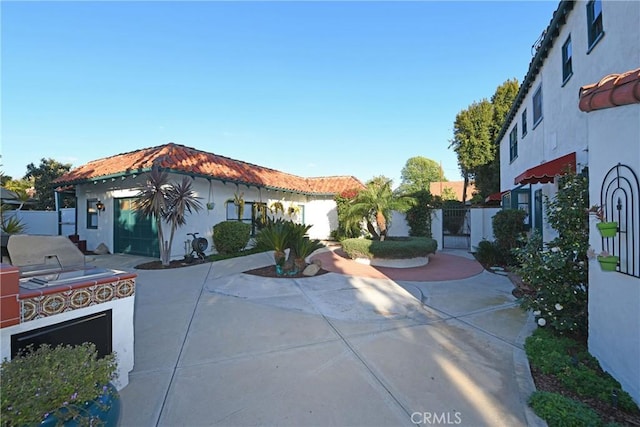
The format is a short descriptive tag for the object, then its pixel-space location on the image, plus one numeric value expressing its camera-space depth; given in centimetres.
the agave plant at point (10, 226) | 1111
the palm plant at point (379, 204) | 1155
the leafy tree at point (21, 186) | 1529
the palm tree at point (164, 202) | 997
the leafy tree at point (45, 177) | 2078
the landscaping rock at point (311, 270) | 871
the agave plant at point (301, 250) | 897
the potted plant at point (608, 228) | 285
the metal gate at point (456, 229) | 1633
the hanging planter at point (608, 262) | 285
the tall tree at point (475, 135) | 2564
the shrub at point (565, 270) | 413
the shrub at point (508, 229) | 990
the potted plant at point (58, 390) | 168
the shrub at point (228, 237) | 1278
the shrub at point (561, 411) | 238
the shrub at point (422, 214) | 1530
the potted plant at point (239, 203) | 1441
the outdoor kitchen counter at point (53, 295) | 217
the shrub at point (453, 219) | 1806
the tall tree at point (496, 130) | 2495
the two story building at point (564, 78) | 495
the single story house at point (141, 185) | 1188
